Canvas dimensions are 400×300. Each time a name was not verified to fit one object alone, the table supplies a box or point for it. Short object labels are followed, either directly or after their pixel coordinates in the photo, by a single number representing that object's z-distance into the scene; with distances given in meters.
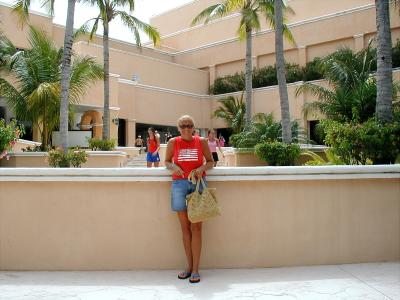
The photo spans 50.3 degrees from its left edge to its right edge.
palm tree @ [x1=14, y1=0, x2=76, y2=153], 13.58
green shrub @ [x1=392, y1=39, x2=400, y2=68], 24.83
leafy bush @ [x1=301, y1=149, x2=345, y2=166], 7.07
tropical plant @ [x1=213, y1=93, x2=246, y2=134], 29.82
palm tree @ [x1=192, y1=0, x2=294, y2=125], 18.92
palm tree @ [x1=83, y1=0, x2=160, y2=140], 19.00
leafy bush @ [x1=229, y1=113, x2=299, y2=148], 16.12
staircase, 19.22
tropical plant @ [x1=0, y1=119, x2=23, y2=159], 9.03
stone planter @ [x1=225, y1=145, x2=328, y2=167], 15.66
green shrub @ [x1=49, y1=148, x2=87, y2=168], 13.44
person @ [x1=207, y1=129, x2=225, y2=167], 13.60
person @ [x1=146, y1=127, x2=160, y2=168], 13.05
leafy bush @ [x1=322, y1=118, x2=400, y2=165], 5.95
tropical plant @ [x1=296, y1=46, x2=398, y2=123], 12.45
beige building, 26.11
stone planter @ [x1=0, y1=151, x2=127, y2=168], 15.12
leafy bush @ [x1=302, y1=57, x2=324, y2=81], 28.23
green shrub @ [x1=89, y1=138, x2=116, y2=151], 18.30
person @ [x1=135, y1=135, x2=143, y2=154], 26.78
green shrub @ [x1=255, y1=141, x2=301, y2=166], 14.03
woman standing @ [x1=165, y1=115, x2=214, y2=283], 4.59
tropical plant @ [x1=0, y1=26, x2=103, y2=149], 15.30
